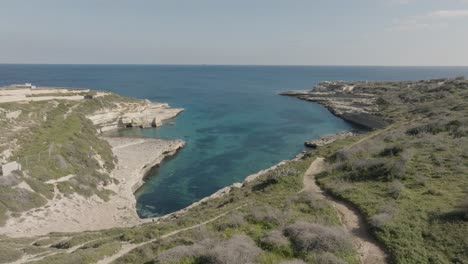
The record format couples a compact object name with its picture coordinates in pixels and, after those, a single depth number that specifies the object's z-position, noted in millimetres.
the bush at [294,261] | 14492
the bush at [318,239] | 15828
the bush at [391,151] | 30797
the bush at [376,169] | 25734
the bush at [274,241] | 16266
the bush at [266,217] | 19172
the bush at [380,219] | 18234
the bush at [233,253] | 14397
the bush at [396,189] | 21922
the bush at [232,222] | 19094
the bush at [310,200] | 21562
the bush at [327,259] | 14579
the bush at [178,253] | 15401
